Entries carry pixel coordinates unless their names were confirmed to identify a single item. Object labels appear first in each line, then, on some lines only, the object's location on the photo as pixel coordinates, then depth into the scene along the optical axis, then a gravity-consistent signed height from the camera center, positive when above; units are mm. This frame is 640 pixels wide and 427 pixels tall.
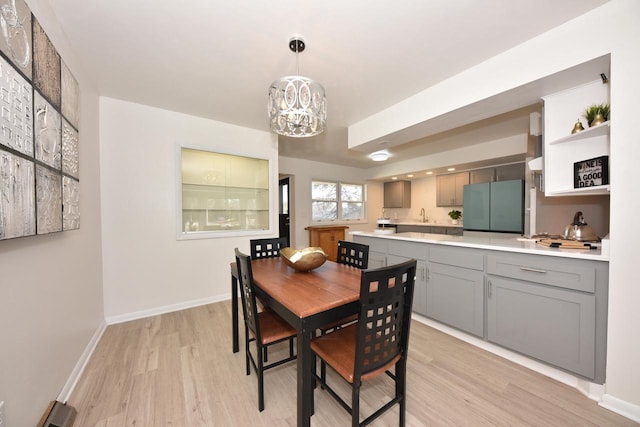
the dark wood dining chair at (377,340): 1076 -652
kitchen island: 1534 -686
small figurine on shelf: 1739 +623
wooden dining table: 1115 -473
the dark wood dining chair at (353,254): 2029 -410
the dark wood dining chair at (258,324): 1428 -797
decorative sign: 1613 +275
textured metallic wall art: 964 +405
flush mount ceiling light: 3845 +921
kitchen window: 5723 +230
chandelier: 1649 +787
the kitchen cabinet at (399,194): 6094 +426
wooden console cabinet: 5242 -618
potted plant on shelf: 1600 +681
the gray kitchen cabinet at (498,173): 4066 +682
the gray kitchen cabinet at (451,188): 4877 +481
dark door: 5507 +72
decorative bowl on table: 1709 -363
